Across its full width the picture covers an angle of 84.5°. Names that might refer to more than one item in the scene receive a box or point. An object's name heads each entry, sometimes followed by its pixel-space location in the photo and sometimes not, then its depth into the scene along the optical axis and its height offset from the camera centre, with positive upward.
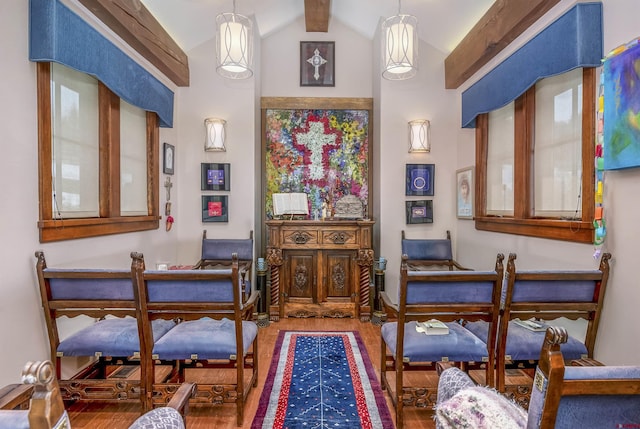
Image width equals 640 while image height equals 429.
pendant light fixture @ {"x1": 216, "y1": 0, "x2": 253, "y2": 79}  3.00 +1.47
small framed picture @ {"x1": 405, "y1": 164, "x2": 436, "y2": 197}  4.43 +0.40
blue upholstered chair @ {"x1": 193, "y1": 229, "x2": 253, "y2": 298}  4.18 -0.48
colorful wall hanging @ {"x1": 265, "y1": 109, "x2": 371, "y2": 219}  4.85 +0.76
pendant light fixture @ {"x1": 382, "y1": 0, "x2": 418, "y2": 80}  3.10 +1.50
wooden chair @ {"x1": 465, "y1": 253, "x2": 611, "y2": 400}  1.94 -0.50
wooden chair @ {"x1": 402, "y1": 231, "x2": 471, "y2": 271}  4.16 -0.50
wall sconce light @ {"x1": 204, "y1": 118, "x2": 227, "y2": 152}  4.27 +0.93
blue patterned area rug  2.20 -1.30
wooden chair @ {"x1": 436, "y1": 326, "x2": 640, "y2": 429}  0.86 -0.48
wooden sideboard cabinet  4.18 -0.68
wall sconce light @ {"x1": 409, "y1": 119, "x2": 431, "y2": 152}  4.33 +0.93
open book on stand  4.41 +0.09
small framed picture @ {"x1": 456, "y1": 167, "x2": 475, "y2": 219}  4.01 +0.22
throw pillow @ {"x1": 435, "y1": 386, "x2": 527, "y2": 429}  0.91 -0.55
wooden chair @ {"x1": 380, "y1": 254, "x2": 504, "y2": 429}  1.96 -0.58
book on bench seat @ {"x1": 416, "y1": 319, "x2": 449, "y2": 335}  2.16 -0.73
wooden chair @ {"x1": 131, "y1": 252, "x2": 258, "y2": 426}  1.96 -0.62
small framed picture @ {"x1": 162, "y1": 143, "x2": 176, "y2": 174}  3.96 +0.61
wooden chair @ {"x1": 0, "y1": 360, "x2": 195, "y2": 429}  0.66 -0.38
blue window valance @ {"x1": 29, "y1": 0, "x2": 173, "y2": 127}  2.03 +1.08
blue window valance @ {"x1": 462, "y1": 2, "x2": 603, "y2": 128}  2.13 +1.10
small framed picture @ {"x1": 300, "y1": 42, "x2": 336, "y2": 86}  4.85 +2.02
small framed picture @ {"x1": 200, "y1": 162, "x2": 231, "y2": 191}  4.36 +0.42
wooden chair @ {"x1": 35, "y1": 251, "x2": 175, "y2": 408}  1.95 -0.64
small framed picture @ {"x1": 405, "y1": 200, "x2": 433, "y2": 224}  4.43 +0.00
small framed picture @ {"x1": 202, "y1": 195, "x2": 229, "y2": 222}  4.36 +0.05
